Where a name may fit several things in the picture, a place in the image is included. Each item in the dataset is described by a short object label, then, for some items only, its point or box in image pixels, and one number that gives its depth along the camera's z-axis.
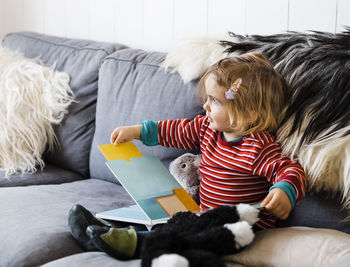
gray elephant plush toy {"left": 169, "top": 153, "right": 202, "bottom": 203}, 1.39
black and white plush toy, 0.86
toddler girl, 1.19
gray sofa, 1.14
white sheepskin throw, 1.76
